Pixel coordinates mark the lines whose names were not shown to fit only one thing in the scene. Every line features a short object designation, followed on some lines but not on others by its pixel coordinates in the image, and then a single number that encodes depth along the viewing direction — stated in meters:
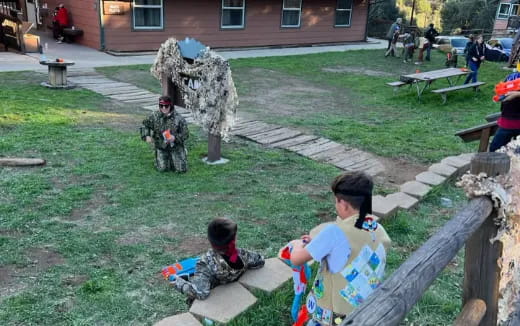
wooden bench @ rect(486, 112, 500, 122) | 6.11
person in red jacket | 17.22
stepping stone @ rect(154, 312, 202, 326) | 3.15
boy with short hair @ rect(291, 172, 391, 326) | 2.36
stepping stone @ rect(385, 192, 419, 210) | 5.42
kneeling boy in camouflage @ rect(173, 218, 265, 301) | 3.50
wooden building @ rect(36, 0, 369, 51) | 16.09
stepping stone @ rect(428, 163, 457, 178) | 6.56
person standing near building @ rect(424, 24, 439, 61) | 18.86
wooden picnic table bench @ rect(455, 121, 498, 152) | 5.89
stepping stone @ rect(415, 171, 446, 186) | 6.22
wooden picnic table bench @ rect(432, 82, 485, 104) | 11.60
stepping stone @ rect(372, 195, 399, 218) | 5.03
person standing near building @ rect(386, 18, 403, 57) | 19.08
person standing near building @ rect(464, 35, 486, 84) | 13.09
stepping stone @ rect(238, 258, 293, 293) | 3.68
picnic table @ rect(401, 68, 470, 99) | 11.97
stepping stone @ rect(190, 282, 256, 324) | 3.29
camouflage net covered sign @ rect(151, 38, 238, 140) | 6.44
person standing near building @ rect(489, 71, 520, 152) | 5.46
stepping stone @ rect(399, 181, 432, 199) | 5.81
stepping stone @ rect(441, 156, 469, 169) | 6.91
